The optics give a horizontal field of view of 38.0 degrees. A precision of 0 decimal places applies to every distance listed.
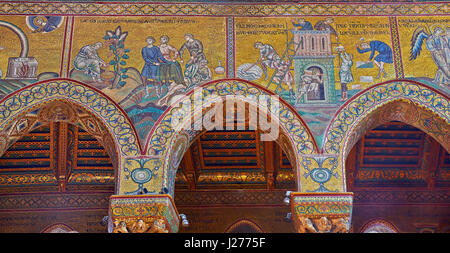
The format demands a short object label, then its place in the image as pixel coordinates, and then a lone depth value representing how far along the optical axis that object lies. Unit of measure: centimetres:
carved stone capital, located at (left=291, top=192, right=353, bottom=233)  959
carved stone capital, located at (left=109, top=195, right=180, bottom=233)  960
